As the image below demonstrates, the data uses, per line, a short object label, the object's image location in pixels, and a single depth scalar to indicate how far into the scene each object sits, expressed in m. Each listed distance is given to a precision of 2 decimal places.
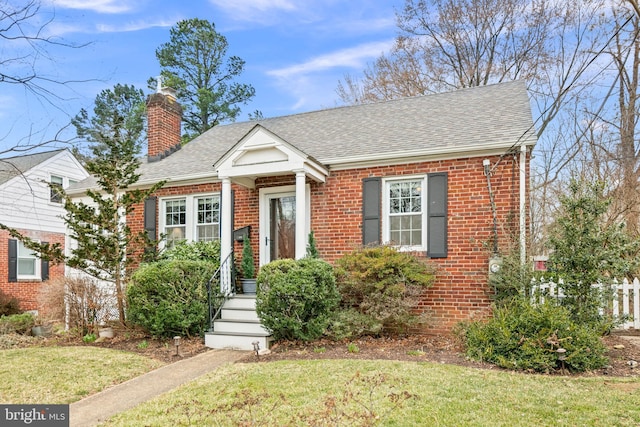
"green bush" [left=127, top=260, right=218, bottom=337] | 7.93
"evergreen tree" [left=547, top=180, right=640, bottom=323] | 6.30
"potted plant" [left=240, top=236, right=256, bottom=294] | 9.25
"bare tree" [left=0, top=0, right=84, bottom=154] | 5.12
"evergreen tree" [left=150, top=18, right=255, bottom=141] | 24.62
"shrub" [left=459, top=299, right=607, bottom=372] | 5.60
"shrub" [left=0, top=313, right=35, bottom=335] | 9.80
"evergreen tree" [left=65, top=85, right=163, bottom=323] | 8.74
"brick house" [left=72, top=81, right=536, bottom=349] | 7.86
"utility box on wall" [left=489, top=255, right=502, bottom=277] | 7.25
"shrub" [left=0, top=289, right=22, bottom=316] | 12.77
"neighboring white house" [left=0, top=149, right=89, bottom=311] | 15.27
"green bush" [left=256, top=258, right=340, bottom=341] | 6.98
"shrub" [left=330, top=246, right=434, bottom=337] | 7.27
